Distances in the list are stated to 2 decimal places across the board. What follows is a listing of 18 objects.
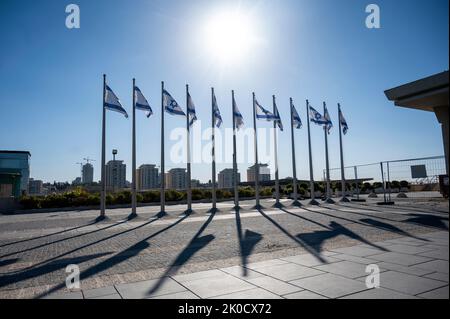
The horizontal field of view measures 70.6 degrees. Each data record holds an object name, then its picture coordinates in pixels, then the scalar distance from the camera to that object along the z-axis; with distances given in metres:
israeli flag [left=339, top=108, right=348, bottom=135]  31.09
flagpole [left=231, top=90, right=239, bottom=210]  25.16
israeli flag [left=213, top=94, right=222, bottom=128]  23.97
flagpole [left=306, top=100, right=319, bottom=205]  29.67
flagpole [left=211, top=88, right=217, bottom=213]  23.27
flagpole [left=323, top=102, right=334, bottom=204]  30.06
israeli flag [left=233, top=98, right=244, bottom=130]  25.02
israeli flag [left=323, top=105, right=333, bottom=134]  29.53
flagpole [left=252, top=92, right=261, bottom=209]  25.99
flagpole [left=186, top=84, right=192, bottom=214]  22.41
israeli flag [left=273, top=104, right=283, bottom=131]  26.67
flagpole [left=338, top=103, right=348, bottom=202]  29.73
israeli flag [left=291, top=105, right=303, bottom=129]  28.19
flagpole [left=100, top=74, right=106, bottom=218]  19.86
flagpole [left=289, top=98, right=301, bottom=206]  28.28
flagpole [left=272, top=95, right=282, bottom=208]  27.02
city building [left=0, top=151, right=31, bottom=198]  47.50
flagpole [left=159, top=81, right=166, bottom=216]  21.58
